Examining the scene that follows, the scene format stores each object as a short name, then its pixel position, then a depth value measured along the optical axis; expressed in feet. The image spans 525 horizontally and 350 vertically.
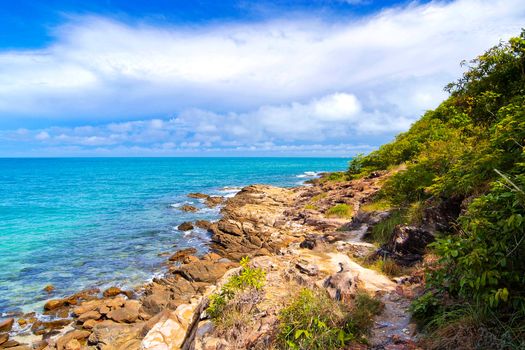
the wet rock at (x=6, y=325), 44.32
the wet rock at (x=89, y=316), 46.01
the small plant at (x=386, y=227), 44.33
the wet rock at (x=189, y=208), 133.17
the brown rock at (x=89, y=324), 44.13
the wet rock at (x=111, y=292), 54.62
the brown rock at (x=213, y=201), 146.51
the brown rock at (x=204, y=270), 57.93
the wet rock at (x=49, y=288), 56.65
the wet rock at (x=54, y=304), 50.39
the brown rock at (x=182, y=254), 72.15
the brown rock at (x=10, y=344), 41.03
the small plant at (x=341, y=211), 71.42
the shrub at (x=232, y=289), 25.63
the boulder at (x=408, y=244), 33.96
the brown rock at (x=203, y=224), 101.83
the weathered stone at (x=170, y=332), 30.01
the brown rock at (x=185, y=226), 100.17
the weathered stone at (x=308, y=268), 34.17
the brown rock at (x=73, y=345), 38.77
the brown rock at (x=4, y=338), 41.56
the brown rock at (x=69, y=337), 39.45
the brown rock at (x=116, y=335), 37.17
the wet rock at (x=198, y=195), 170.70
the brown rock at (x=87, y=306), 48.60
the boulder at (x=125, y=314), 45.16
